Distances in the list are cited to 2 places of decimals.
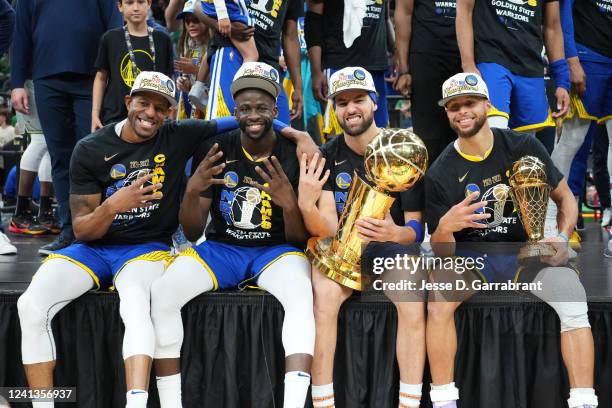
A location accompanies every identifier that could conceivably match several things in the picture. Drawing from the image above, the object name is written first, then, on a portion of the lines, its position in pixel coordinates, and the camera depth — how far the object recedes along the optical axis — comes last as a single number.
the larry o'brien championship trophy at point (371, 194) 3.15
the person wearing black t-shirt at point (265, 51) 4.36
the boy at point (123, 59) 4.64
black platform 3.45
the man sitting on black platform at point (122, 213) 3.33
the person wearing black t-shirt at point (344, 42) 4.89
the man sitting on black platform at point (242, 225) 3.34
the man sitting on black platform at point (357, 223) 3.30
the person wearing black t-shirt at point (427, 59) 4.56
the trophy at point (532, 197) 3.33
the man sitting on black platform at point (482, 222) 3.25
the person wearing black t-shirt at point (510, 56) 4.20
